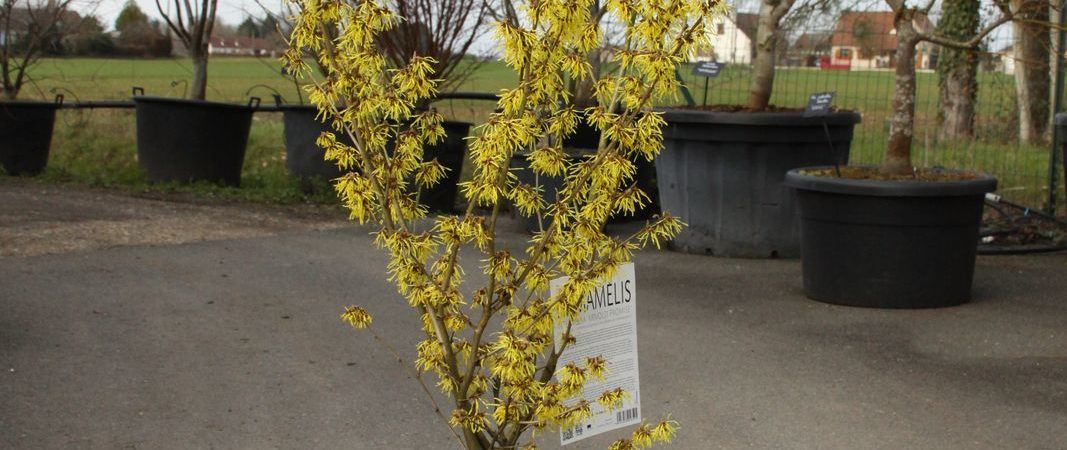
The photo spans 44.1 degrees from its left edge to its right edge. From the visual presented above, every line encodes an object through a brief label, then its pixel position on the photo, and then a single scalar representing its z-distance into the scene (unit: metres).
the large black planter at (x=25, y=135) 12.47
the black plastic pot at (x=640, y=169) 11.02
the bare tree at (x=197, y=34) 13.63
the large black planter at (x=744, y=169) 9.16
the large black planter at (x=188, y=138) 11.98
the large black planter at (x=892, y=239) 7.27
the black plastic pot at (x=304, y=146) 11.95
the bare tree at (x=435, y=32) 11.51
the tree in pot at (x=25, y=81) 12.52
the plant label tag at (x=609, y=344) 3.55
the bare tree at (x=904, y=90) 7.72
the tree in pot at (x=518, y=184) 3.19
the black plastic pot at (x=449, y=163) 11.34
